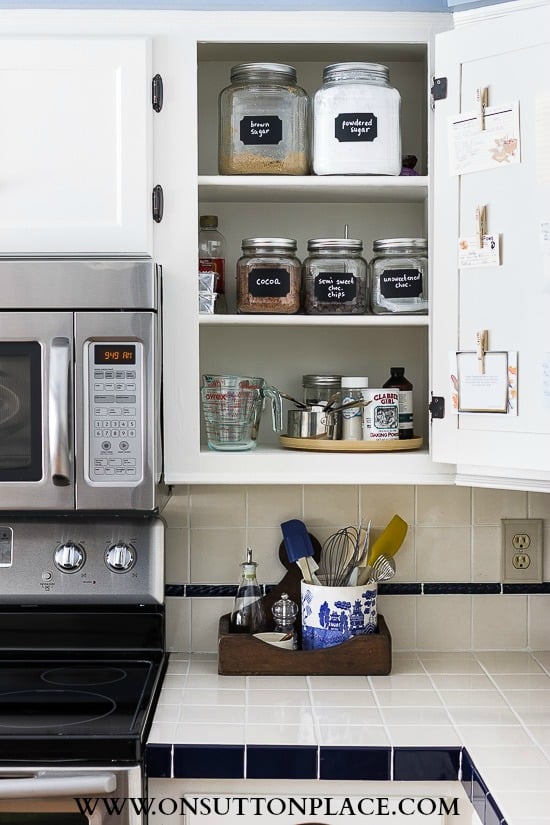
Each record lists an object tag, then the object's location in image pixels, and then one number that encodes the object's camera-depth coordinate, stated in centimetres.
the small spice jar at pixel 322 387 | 190
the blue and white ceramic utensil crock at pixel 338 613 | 182
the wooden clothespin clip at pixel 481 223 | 164
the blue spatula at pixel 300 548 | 189
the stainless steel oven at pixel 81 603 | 181
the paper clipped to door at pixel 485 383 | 162
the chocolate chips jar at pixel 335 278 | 180
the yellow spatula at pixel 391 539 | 193
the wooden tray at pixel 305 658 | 180
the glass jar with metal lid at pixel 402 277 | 179
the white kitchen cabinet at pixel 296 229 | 175
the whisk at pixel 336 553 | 201
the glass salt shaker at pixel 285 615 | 188
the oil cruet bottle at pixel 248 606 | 189
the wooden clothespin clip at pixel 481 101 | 163
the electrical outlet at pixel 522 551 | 202
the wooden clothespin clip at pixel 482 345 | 164
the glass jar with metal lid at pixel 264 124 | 178
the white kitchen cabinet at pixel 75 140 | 168
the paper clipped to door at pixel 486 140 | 160
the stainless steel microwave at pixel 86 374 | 165
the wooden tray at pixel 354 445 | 179
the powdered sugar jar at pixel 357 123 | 174
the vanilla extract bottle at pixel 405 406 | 184
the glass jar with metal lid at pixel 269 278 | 180
